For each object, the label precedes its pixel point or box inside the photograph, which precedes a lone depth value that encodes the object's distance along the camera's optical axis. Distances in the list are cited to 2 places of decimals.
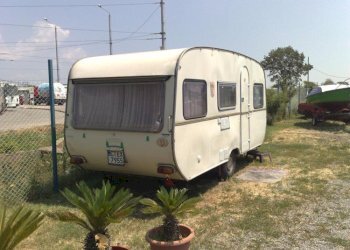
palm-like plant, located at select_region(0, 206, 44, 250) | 2.98
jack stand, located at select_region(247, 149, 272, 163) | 10.57
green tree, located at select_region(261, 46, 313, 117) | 47.22
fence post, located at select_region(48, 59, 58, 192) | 7.26
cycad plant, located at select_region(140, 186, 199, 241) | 4.38
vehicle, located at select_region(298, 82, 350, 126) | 18.69
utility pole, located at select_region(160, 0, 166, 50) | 24.10
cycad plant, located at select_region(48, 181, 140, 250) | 3.75
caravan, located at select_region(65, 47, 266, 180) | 6.36
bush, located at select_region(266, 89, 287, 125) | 20.48
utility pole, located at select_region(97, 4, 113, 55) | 30.65
